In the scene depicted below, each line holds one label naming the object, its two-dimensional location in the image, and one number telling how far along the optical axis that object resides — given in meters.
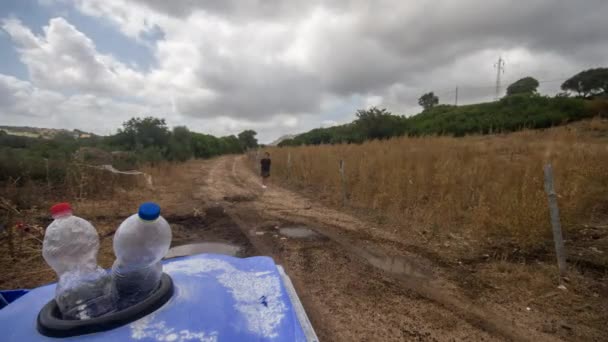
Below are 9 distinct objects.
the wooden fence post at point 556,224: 3.46
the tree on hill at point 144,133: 24.31
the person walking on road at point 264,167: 13.10
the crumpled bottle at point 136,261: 1.41
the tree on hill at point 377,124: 19.27
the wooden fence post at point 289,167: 14.52
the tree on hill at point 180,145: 27.16
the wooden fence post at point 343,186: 7.89
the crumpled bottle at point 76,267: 1.29
